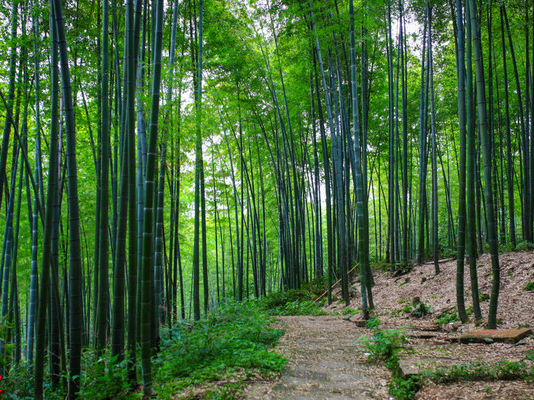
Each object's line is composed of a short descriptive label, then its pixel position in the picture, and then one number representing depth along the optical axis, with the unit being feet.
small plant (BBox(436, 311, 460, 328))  12.98
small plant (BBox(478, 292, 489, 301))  14.21
